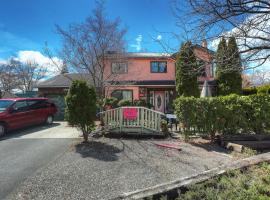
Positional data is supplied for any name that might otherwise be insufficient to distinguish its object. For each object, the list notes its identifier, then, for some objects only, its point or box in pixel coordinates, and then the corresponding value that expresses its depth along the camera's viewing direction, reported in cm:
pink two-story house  1296
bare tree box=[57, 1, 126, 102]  823
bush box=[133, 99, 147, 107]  1077
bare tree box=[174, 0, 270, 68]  277
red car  778
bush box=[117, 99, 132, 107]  1056
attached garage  1277
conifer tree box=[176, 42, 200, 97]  1152
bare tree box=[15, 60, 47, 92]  2987
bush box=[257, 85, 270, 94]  1188
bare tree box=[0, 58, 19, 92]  2864
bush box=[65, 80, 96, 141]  590
